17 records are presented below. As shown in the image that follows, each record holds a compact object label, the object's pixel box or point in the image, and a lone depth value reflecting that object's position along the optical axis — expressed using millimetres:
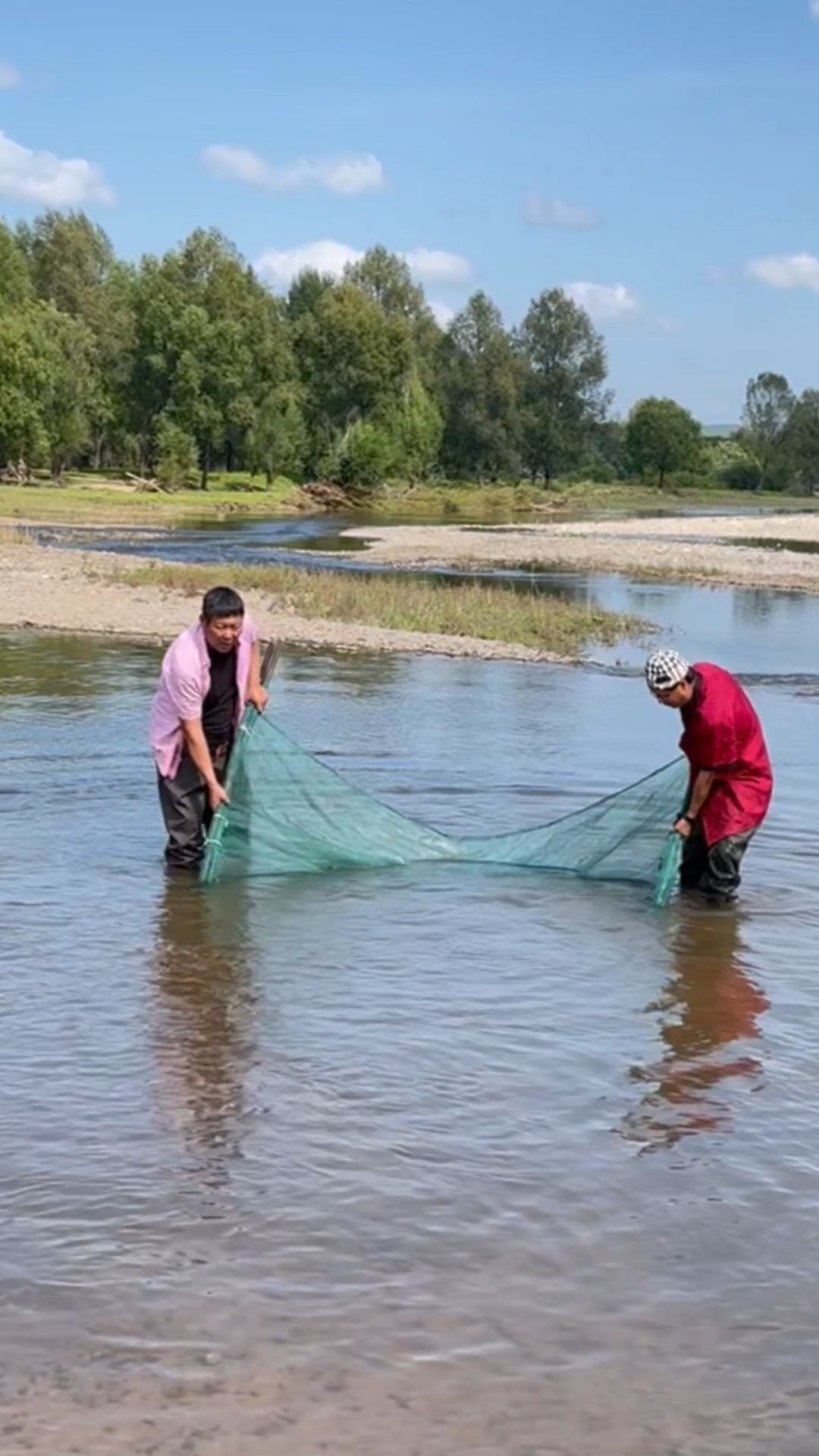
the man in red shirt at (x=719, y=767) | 8594
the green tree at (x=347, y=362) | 89375
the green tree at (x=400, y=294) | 108812
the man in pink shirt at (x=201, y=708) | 8672
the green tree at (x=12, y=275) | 80812
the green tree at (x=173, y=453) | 77000
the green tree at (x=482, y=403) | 112625
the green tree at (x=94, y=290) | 82938
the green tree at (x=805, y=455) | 143750
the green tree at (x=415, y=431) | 93188
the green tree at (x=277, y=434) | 82938
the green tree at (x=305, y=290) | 116812
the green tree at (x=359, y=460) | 82438
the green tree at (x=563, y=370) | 123125
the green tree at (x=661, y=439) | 138750
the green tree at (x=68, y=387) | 71250
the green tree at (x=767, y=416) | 153500
